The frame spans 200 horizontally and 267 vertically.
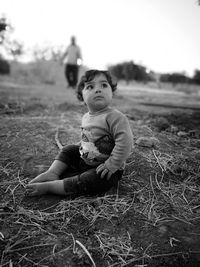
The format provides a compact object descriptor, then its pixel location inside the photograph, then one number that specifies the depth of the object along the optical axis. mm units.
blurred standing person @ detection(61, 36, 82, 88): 8759
